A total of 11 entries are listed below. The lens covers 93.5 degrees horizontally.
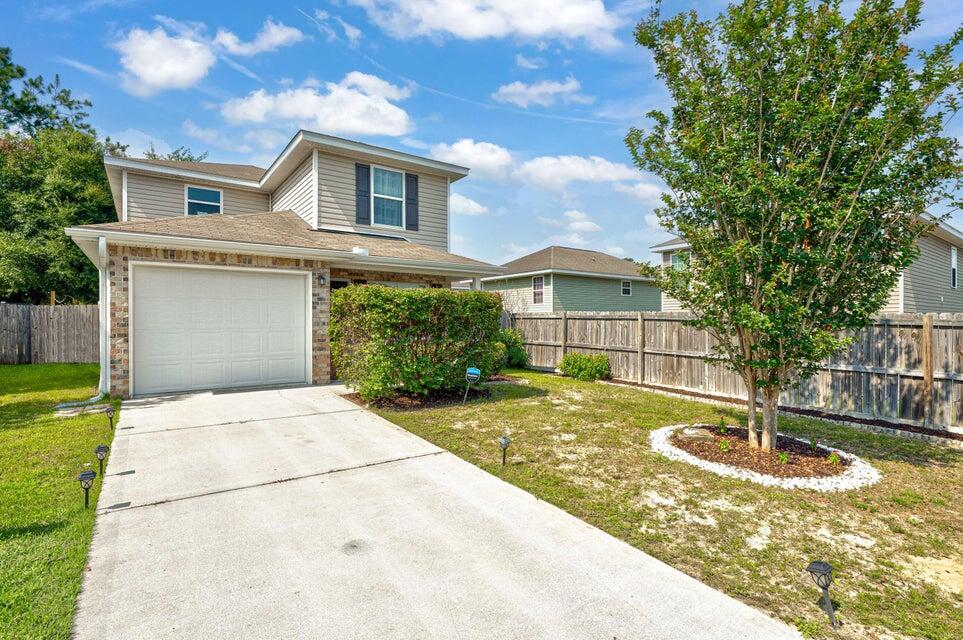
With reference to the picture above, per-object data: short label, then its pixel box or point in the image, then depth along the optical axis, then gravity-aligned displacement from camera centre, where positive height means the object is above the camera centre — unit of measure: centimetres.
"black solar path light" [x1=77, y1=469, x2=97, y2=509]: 344 -118
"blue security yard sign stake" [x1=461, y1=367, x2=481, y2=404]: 752 -87
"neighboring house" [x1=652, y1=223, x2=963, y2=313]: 1473 +146
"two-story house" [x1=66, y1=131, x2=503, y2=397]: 791 +130
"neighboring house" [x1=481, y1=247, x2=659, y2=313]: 2094 +184
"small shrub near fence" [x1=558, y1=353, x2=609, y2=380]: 1073 -109
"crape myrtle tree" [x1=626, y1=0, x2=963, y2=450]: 419 +156
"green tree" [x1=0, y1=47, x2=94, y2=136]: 1508 +895
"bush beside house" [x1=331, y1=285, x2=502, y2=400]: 712 -25
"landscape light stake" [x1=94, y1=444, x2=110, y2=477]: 419 -119
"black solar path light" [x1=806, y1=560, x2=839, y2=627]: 234 -134
